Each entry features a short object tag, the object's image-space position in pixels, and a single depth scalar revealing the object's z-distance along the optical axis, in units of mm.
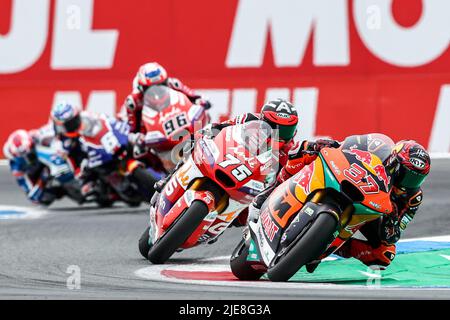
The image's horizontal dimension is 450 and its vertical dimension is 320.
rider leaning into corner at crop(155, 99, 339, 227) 16609
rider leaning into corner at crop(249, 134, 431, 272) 15758
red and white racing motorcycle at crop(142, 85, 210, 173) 24297
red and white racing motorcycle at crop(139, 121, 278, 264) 17156
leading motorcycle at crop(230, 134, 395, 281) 14437
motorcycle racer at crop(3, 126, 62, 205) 29266
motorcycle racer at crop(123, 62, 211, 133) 24766
